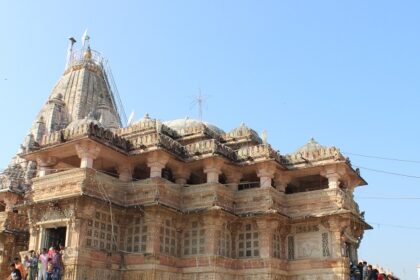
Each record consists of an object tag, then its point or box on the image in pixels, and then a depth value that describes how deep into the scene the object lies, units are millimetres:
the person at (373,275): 25500
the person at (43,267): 22703
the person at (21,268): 22659
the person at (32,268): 23156
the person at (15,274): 21475
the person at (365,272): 25938
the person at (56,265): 22562
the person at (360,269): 26144
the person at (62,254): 23297
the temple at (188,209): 25219
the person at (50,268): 22453
